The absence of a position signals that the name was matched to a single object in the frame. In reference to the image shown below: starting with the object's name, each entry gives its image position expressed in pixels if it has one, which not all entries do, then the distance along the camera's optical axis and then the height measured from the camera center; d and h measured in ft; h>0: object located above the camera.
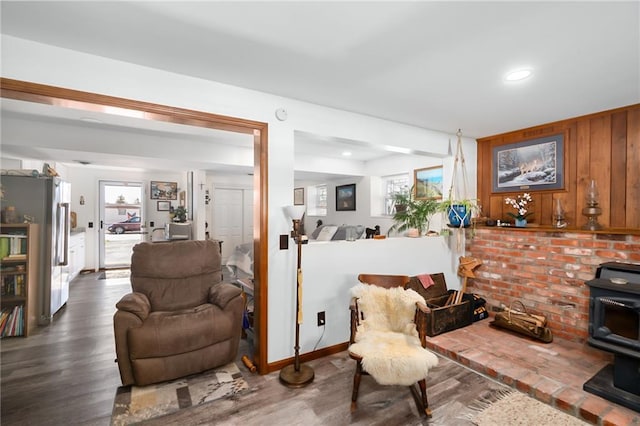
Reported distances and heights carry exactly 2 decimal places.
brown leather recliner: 7.28 -2.82
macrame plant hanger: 12.08 +1.57
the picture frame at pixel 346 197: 20.94 +1.15
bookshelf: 10.21 -2.24
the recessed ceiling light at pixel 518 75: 6.86 +3.32
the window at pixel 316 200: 24.95 +1.13
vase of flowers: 11.13 +0.21
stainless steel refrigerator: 11.08 -0.10
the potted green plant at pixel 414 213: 11.75 +0.00
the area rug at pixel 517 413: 6.29 -4.47
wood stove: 6.62 -2.92
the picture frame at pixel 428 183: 14.98 +1.61
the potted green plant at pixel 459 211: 10.93 +0.08
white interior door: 22.15 -0.40
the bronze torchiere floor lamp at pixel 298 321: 7.68 -2.92
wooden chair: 6.50 -2.74
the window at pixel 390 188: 17.97 +1.62
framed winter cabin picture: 10.59 +1.86
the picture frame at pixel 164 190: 23.25 +1.80
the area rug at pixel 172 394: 6.44 -4.40
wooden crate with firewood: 10.11 -3.40
